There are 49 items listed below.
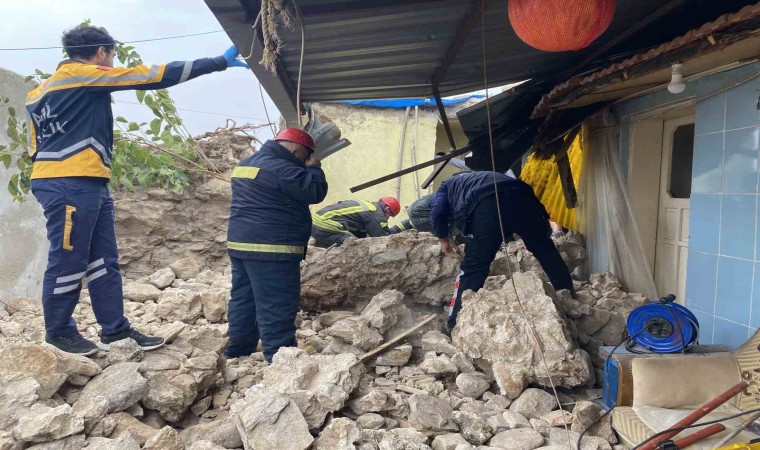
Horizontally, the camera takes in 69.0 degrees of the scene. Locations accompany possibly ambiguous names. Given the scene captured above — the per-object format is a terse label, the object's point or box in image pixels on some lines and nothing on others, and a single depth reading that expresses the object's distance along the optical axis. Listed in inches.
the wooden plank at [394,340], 148.3
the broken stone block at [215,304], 182.5
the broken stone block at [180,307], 178.2
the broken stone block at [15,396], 97.7
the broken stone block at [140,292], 199.0
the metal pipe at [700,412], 93.0
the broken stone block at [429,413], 109.9
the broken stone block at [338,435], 97.1
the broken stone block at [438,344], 146.1
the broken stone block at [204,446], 93.0
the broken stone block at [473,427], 109.5
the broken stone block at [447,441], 103.7
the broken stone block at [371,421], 110.9
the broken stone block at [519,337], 127.8
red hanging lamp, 89.4
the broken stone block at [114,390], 103.3
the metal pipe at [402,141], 363.3
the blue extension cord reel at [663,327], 115.5
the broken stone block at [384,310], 156.5
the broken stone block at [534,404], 122.1
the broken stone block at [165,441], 93.7
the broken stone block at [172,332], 135.6
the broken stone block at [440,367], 136.0
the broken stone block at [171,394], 114.2
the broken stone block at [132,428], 101.4
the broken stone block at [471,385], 130.2
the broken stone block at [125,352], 120.6
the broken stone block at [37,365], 104.5
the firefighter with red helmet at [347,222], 245.0
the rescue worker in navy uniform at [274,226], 145.1
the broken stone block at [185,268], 237.1
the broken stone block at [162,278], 219.3
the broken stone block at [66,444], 92.9
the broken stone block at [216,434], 101.6
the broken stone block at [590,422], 110.6
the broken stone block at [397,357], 146.0
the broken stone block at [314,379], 106.8
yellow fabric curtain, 227.0
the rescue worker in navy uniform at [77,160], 117.2
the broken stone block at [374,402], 115.6
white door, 175.3
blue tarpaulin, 354.0
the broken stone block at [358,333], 150.9
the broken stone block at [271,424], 96.7
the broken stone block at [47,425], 92.0
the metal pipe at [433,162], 186.7
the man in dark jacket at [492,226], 170.6
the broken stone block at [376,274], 194.2
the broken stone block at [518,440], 106.7
